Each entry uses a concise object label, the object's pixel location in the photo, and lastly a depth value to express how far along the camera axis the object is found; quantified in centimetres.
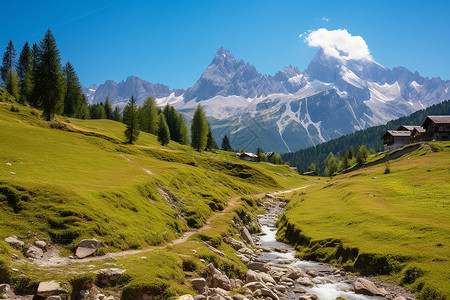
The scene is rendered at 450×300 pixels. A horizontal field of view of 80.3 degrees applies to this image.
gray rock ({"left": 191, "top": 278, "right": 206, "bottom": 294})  1838
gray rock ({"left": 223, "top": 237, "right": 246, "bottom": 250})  3212
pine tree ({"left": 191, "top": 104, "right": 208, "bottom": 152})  12169
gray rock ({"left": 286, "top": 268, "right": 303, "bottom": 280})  2511
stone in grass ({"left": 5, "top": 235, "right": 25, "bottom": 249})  1652
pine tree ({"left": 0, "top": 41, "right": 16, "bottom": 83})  11731
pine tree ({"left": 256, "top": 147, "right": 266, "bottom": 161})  19301
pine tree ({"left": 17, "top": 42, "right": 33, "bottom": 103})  10622
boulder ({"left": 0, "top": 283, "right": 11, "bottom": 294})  1255
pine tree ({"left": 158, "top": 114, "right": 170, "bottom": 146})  10880
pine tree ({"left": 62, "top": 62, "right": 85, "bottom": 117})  12144
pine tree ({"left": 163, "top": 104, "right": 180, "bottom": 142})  15500
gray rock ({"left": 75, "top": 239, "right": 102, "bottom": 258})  1850
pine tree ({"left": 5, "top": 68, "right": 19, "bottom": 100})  9844
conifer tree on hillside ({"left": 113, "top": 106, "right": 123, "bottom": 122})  15575
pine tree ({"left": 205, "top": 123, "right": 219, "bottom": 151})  16632
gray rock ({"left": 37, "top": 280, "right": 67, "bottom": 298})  1288
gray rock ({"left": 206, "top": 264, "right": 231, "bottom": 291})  2016
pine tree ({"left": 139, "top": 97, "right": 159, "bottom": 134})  13912
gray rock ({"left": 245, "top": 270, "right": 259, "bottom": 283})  2262
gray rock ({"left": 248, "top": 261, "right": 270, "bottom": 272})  2594
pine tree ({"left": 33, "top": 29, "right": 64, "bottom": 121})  7088
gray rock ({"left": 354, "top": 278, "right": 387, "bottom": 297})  2124
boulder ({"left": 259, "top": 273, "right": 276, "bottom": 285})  2331
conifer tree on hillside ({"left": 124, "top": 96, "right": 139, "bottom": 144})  8325
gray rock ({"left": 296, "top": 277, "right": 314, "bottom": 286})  2359
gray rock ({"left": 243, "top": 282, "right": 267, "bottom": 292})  2089
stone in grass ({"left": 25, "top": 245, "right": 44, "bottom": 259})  1650
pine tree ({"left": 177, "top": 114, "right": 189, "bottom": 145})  15175
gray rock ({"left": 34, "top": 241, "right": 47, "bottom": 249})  1771
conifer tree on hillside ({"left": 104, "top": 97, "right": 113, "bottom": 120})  16862
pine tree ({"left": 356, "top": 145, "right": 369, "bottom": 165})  12142
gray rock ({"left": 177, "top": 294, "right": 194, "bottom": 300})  1548
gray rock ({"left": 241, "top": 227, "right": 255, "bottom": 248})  3761
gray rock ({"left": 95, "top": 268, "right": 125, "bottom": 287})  1565
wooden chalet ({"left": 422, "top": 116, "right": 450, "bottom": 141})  10156
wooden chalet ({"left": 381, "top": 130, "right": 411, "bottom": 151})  12475
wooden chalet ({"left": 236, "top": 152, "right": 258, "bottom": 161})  18312
